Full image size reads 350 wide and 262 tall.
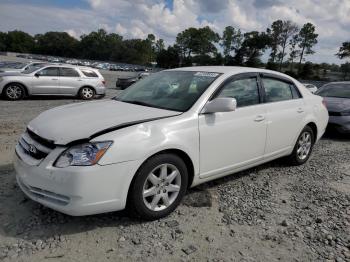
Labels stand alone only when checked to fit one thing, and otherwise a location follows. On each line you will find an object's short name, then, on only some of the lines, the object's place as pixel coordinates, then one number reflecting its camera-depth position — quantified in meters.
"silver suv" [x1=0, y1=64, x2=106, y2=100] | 13.02
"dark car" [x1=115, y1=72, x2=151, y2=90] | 25.68
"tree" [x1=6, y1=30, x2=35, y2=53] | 136.88
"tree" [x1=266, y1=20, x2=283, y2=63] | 75.88
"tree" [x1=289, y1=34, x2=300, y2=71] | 74.69
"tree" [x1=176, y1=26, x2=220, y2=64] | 108.90
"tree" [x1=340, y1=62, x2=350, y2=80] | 46.69
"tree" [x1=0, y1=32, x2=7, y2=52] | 136.75
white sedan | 3.10
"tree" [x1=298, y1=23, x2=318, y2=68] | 72.69
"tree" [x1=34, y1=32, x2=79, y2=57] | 137.50
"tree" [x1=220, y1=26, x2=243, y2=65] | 93.19
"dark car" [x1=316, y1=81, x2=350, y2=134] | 7.94
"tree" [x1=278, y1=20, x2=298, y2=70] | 75.25
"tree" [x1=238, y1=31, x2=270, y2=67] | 81.75
